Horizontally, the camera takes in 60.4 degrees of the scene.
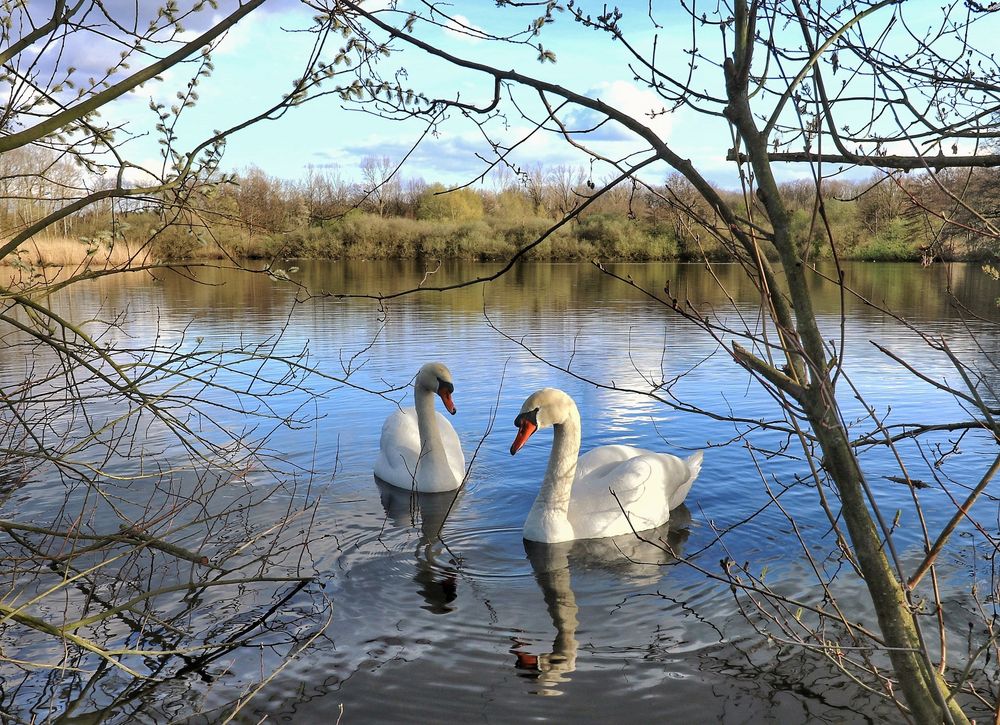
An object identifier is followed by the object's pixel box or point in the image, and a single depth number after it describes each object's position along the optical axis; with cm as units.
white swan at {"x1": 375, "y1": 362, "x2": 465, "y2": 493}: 855
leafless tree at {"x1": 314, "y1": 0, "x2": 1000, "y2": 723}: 212
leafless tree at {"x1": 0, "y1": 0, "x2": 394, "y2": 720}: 343
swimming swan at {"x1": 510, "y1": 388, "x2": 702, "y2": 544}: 702
